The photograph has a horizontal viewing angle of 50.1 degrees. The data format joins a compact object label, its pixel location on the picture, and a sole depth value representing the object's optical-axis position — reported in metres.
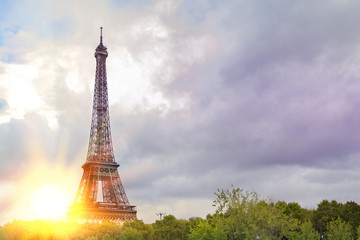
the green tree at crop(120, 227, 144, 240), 81.12
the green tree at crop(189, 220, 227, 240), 53.32
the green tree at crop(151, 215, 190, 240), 88.69
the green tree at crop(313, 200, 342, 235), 79.96
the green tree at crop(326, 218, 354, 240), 64.94
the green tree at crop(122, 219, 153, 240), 88.94
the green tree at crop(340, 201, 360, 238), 76.12
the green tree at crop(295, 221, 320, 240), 62.08
